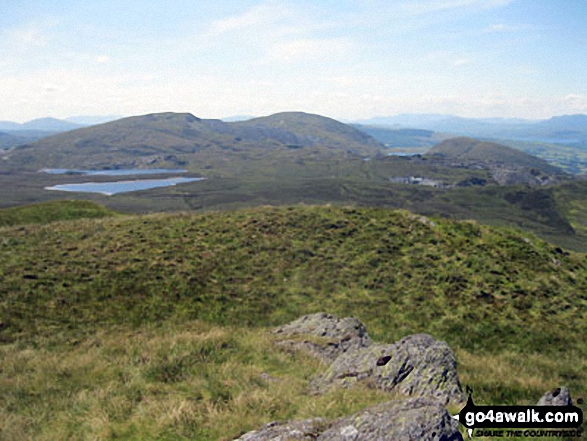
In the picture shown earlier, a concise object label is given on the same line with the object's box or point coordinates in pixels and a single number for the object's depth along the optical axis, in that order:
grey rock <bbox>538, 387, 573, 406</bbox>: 9.71
